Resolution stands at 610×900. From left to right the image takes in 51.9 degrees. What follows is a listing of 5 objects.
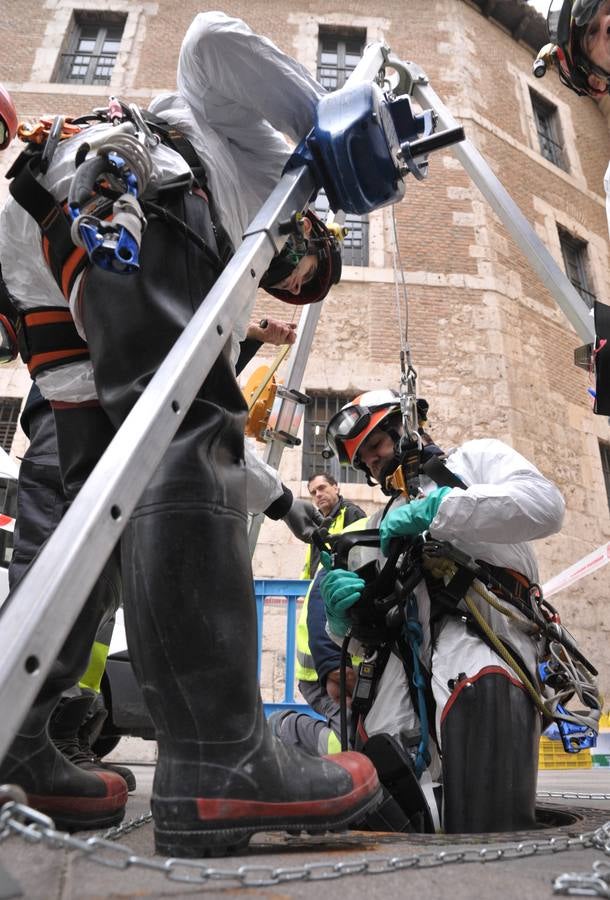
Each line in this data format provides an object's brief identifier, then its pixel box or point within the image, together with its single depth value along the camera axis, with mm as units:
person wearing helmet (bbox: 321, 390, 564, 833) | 1903
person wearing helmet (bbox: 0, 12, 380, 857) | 980
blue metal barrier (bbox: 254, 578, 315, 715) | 5531
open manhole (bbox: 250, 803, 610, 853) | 1032
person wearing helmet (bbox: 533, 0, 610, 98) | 2213
